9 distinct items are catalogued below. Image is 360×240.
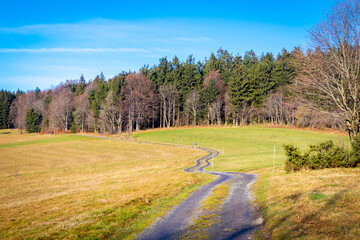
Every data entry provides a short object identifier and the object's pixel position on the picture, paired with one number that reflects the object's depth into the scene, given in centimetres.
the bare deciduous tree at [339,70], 2139
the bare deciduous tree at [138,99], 10081
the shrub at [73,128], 11838
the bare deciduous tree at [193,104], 10112
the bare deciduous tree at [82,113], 12012
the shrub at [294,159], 2339
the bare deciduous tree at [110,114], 10475
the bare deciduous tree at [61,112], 12500
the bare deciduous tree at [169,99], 10534
